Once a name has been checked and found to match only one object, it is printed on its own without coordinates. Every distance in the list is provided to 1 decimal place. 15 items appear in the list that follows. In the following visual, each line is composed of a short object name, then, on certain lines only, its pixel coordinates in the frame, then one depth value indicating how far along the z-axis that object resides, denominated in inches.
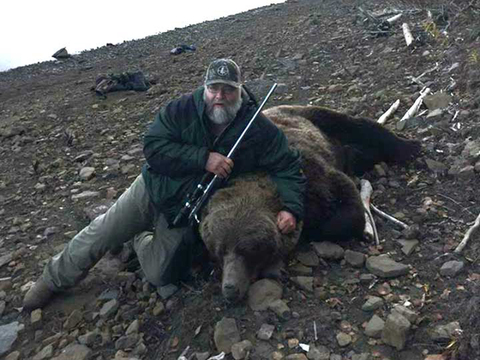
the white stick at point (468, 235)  139.0
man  145.6
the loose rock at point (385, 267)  135.9
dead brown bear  136.3
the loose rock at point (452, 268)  131.3
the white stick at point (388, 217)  158.4
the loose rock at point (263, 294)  130.3
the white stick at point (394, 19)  380.5
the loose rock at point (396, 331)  110.8
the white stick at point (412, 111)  221.3
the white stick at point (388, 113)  230.5
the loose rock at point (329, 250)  148.9
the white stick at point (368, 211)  156.7
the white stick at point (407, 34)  311.8
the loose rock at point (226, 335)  119.6
